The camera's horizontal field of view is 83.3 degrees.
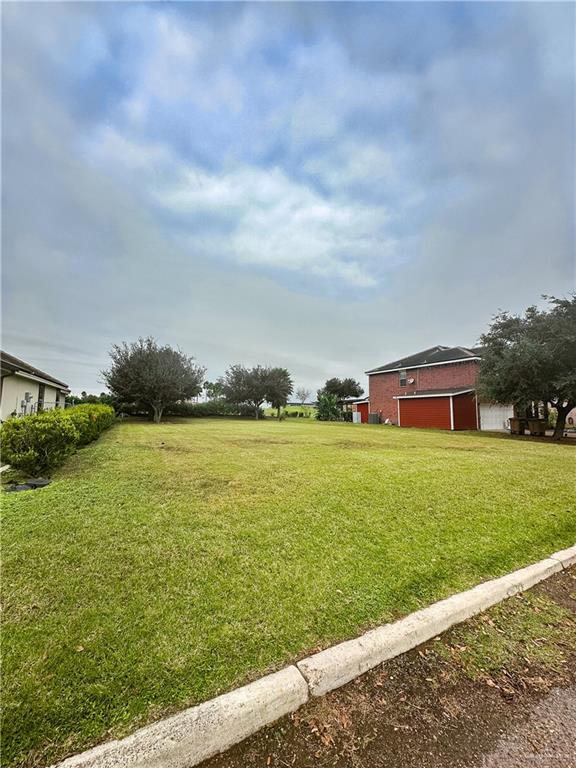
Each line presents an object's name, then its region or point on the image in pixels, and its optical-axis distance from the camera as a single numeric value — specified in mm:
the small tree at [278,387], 31344
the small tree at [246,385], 31172
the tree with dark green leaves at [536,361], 13578
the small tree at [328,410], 30984
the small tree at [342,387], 47594
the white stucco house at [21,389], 11742
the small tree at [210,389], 51844
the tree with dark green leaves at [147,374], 21125
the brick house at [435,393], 21078
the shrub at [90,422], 7856
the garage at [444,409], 20703
